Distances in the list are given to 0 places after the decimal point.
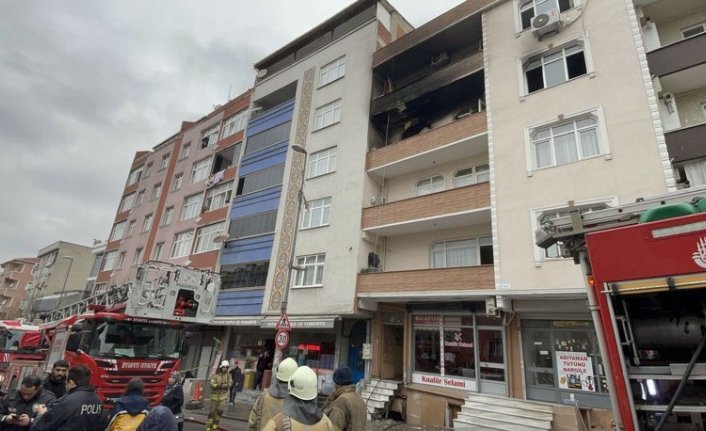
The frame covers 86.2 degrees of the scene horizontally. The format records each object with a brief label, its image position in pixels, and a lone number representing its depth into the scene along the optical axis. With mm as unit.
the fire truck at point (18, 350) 13609
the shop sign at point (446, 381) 13094
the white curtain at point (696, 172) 10160
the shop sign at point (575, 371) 10938
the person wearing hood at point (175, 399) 7149
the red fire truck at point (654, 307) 3293
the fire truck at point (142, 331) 9820
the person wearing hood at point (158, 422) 3900
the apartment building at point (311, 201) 16734
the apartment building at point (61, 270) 53750
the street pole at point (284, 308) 11383
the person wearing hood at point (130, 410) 4250
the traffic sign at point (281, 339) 11000
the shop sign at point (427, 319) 14488
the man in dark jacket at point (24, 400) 4500
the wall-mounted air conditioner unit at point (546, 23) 13148
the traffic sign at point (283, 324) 11266
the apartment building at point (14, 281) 67438
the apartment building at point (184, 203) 24547
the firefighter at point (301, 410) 2861
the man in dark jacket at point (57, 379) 5965
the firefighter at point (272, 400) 4629
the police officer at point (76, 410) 4102
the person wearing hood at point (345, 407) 4113
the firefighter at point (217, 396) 9908
